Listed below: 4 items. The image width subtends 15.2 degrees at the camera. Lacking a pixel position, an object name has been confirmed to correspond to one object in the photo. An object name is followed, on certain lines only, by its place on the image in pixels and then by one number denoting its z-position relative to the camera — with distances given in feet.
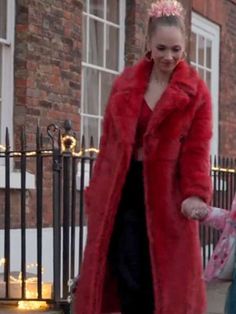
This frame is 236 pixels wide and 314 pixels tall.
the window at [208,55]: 43.86
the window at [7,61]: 28.45
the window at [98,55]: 33.58
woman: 13.82
